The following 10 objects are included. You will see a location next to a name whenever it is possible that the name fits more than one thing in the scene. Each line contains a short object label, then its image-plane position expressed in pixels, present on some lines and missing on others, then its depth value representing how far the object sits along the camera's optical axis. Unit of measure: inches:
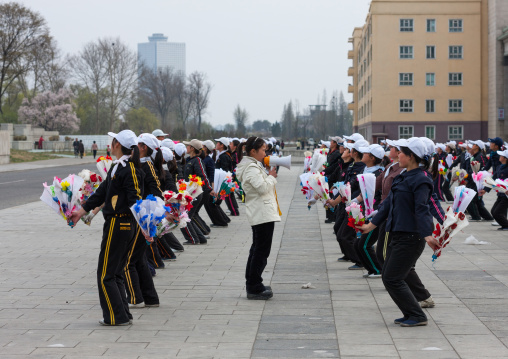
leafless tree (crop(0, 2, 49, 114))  2736.2
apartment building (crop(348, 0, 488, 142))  2891.2
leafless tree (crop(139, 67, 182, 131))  4771.2
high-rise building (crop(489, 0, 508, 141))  2667.3
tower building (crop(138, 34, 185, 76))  3785.7
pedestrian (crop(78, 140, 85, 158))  2578.7
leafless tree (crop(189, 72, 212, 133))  4680.1
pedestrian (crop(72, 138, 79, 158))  2610.7
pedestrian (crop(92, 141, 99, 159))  2585.9
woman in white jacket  327.0
